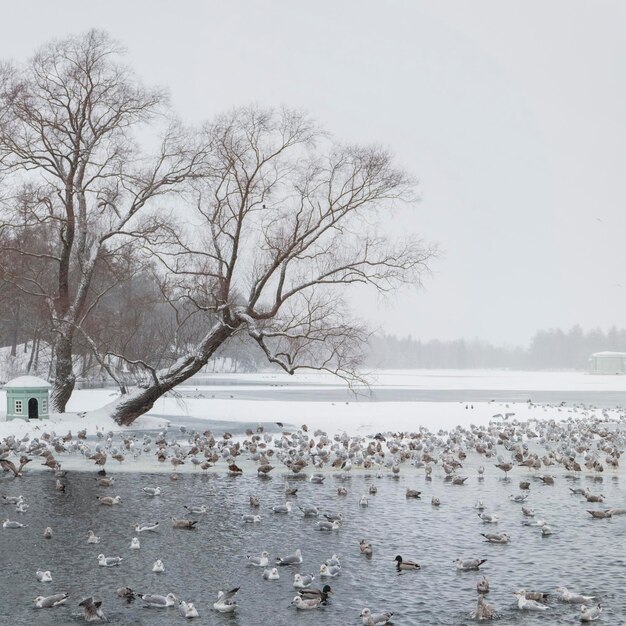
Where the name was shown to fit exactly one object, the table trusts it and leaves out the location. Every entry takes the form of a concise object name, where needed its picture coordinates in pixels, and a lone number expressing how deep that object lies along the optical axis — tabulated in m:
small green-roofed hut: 35.12
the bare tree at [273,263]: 35.19
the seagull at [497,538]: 15.99
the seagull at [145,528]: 16.61
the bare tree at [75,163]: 36.19
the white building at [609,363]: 179.50
